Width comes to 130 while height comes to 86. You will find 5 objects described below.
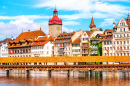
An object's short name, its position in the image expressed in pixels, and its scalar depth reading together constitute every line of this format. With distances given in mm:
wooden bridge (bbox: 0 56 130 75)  94625
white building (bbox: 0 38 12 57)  186850
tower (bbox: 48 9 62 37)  174412
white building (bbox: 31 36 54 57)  158375
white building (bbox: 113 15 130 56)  131375
